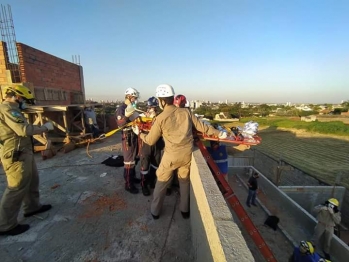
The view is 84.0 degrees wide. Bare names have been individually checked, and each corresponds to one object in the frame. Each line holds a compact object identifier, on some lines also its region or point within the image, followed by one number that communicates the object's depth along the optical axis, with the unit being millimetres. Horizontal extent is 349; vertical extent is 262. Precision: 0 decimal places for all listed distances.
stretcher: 2865
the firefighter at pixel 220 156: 3556
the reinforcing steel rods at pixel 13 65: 6618
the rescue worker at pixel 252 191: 7508
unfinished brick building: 6613
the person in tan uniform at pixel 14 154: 2416
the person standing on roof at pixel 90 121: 8922
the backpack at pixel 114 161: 5060
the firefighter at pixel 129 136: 3416
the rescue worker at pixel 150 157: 3520
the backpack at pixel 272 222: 6836
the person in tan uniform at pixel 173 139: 2499
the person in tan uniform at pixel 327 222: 5855
